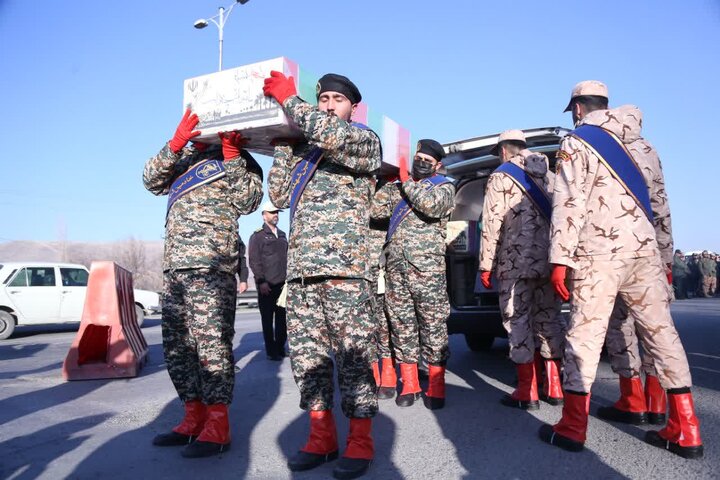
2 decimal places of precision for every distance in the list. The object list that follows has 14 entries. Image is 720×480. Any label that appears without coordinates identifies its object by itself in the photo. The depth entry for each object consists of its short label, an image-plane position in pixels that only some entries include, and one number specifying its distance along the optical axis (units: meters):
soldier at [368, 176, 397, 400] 4.87
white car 11.22
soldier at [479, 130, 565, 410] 4.16
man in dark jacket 7.05
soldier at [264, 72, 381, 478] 2.94
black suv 5.45
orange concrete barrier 5.68
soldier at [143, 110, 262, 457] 3.31
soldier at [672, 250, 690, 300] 23.27
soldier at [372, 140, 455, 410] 4.48
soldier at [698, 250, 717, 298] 24.58
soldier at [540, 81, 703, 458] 3.04
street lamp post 15.86
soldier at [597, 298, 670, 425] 3.60
